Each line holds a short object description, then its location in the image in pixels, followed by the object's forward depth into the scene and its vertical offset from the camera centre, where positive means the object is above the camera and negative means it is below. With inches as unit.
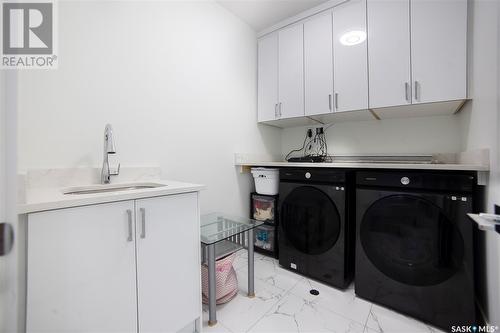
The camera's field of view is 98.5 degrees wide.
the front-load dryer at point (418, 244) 49.3 -20.2
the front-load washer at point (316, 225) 66.8 -20.2
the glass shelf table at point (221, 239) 52.2 -19.1
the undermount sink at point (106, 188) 47.4 -5.2
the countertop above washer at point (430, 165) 47.7 +0.4
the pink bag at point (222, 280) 59.5 -32.4
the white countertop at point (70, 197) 29.6 -5.0
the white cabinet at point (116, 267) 30.4 -17.1
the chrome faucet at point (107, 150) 50.4 +3.8
